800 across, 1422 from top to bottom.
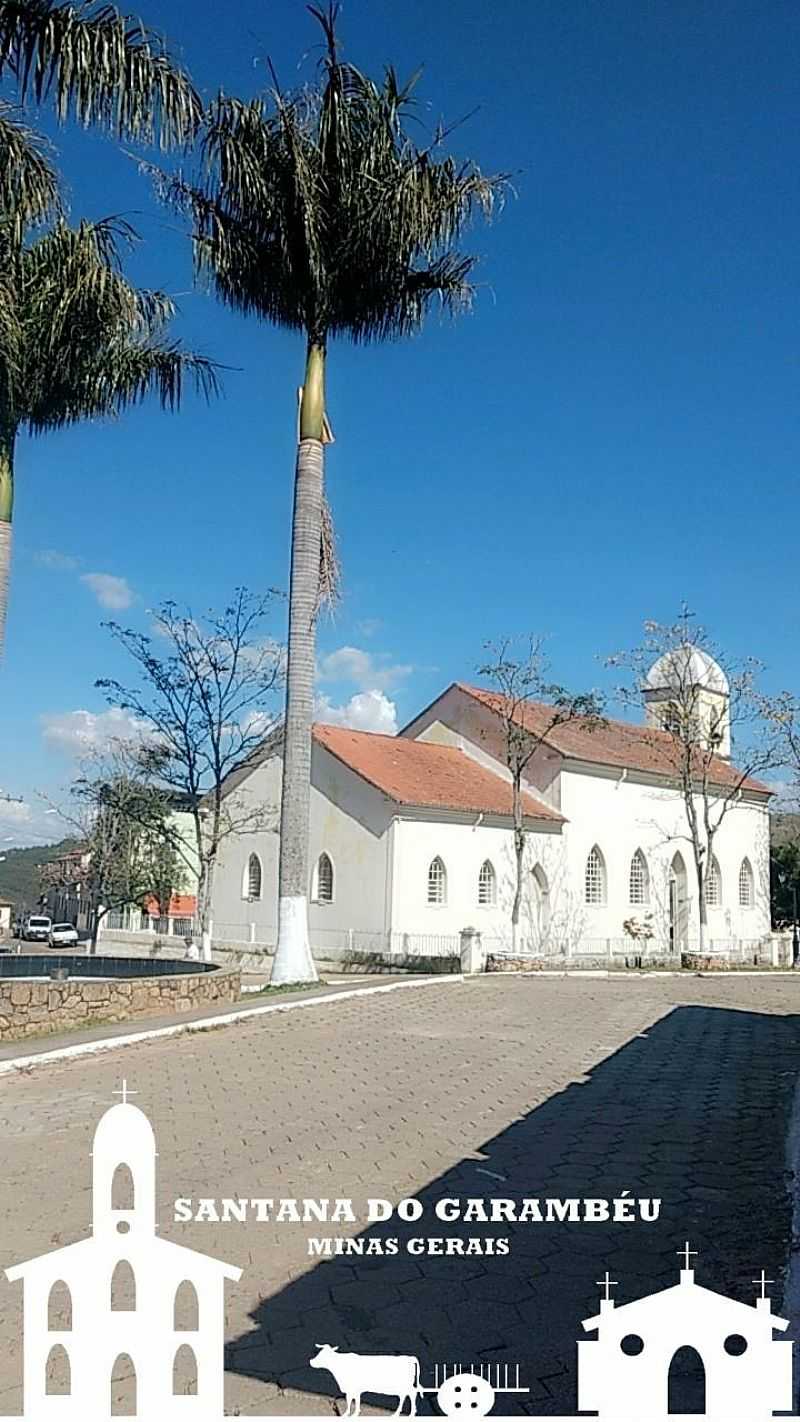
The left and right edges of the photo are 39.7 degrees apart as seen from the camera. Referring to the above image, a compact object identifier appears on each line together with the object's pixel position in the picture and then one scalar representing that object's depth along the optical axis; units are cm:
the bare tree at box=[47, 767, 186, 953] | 4103
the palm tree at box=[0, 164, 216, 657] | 1358
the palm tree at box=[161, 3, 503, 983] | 1694
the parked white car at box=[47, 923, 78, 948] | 5409
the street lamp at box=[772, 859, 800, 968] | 5575
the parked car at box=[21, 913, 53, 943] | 6028
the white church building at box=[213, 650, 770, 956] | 3269
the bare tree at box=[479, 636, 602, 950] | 3372
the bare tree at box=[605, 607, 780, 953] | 3597
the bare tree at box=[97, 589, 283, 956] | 2939
